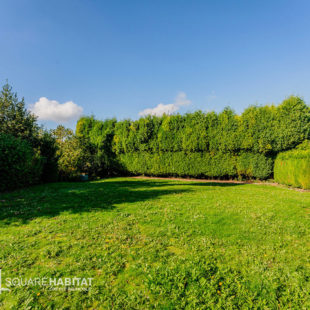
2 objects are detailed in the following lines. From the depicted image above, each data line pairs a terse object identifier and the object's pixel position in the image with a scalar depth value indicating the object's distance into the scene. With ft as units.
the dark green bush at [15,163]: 34.54
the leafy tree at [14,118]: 47.47
